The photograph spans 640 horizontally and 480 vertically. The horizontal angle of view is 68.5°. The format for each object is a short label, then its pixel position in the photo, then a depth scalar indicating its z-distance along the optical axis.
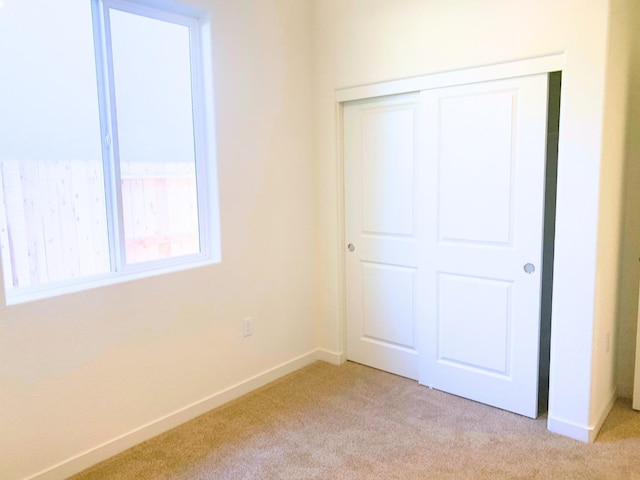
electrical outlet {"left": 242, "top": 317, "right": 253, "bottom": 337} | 3.14
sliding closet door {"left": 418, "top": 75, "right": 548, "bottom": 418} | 2.65
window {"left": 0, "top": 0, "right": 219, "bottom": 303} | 2.22
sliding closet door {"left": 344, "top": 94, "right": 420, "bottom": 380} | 3.19
